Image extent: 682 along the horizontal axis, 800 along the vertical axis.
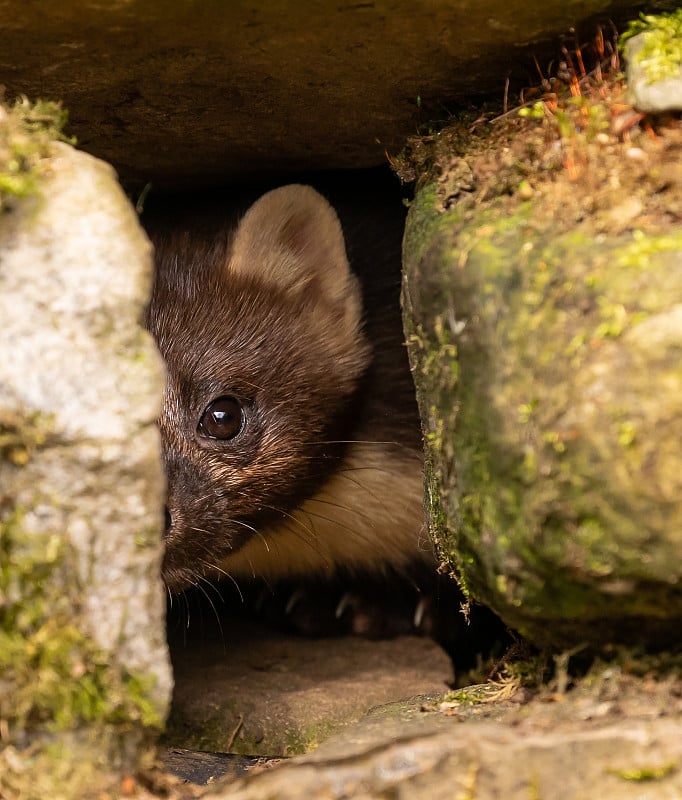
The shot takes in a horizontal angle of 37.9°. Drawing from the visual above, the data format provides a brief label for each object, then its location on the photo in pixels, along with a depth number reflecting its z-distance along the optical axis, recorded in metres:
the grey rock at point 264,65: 2.46
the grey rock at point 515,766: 1.89
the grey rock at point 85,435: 1.98
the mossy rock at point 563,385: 1.88
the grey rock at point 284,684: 3.48
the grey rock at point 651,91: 2.18
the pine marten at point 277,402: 3.38
